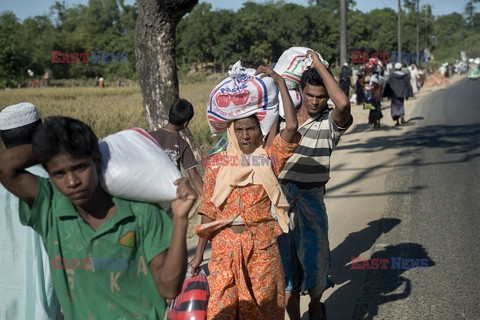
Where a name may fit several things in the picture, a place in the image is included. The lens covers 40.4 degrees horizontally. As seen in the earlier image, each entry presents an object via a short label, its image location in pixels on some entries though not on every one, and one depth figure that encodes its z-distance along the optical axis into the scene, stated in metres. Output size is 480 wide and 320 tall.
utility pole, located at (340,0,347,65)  18.20
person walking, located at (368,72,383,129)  16.47
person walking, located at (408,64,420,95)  31.83
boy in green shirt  2.14
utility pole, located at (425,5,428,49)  67.80
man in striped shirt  4.29
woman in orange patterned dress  3.43
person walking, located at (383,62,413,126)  17.25
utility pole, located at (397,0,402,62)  37.53
